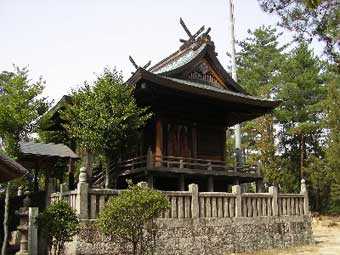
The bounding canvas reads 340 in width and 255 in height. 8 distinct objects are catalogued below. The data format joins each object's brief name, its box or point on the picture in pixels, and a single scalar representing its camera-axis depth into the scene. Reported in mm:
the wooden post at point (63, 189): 14359
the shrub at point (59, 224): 12156
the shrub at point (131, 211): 11625
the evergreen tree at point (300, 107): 38750
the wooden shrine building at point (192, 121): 17797
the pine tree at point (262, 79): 32312
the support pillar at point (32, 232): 13672
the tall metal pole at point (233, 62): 22484
